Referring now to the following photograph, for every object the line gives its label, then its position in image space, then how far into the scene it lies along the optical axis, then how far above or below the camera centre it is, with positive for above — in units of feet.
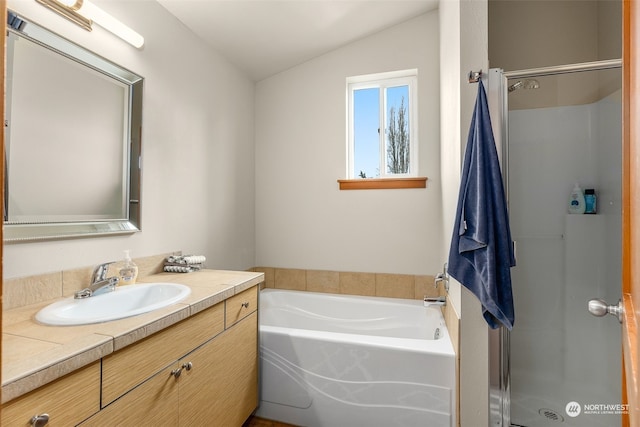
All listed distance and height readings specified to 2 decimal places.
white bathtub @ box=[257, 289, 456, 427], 5.12 -2.74
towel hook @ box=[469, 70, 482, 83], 4.66 +2.06
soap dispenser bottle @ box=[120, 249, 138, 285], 4.89 -0.83
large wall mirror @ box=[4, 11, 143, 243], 3.85 +1.08
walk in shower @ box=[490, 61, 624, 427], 5.61 -0.58
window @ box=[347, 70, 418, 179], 8.27 +2.45
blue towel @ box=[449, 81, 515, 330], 4.38 -0.15
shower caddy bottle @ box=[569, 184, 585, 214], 6.00 +0.31
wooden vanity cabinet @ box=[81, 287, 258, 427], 3.18 -1.93
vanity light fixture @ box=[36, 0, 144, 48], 4.19 +2.84
